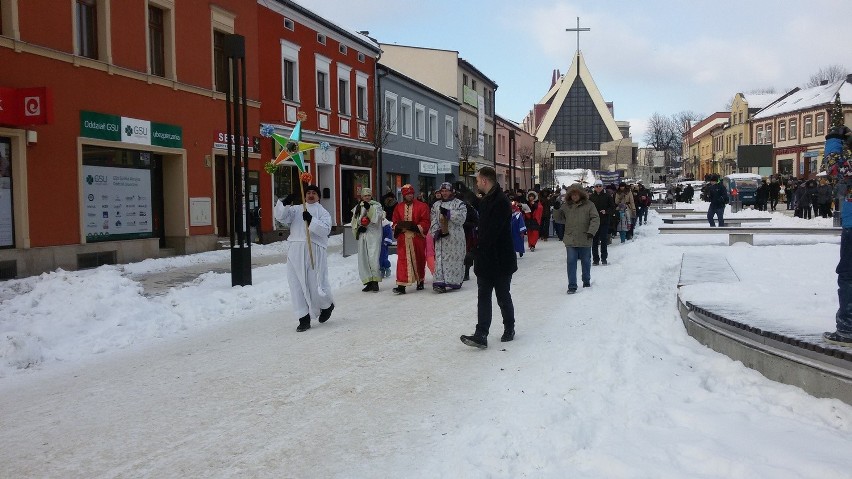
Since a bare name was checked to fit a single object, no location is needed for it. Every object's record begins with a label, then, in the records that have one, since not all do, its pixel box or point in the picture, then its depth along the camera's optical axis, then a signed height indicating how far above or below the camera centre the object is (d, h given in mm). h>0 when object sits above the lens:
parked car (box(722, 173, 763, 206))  45281 +973
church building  97312 +11152
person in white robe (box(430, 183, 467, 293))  11586 -684
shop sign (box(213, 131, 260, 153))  18859 +1788
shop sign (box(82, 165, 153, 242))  14648 +77
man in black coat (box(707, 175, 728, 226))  21094 +7
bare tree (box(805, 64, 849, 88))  74700 +13116
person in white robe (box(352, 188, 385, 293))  12016 -606
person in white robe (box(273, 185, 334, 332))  8430 -688
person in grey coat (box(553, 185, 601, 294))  11211 -432
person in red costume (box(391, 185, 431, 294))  11727 -588
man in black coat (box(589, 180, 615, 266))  15078 -238
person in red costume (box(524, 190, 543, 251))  19964 -518
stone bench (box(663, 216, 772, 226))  20555 -669
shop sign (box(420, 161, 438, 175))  30047 +1573
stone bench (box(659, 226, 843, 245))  16672 -767
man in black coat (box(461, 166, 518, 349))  7191 -412
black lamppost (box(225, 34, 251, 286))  11789 +212
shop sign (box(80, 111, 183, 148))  14422 +1707
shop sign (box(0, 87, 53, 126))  12383 +1812
